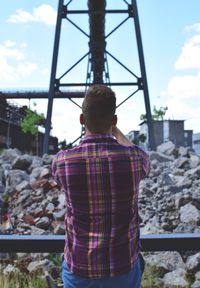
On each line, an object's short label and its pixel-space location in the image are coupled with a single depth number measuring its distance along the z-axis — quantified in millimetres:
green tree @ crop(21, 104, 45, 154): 33582
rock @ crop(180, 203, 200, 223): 4344
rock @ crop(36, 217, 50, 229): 4749
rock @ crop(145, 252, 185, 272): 3089
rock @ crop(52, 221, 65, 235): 4141
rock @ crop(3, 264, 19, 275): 2382
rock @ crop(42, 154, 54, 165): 8112
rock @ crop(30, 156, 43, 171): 7783
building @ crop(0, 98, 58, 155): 33708
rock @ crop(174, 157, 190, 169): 7747
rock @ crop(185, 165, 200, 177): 6723
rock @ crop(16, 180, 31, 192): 6346
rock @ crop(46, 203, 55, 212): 5241
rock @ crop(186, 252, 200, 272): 3213
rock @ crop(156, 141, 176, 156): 9691
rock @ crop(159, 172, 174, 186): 6189
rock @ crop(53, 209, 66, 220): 4835
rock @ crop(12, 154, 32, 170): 7937
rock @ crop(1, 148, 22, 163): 9081
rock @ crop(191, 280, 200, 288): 2565
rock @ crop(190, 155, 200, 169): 7659
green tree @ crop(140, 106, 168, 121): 34427
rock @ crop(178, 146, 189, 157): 9149
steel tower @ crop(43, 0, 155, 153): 9920
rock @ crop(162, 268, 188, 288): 2670
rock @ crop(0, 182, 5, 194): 6657
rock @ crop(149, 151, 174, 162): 8583
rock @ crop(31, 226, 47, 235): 4371
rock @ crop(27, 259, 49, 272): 2769
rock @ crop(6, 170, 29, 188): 6858
